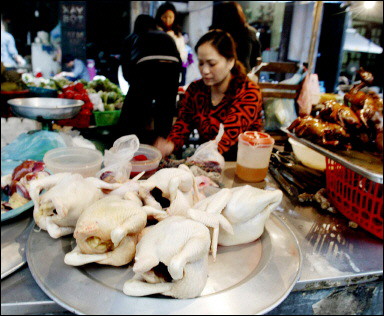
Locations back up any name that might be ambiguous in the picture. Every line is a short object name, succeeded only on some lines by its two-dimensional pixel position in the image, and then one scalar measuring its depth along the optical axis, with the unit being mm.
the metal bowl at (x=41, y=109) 1646
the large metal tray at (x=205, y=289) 766
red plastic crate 1124
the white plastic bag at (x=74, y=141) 1586
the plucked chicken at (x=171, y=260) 759
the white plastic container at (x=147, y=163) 1409
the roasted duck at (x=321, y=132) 1228
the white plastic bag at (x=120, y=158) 1221
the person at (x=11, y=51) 5852
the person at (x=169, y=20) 5156
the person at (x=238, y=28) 3762
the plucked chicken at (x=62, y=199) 915
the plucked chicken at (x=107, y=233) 812
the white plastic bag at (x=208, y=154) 1590
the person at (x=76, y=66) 7895
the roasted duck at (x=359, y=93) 1226
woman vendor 2297
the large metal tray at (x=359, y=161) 967
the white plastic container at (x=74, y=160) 1216
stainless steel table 811
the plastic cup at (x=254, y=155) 1565
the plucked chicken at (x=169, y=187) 1042
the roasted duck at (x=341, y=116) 1213
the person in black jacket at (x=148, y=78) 3053
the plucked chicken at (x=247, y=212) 962
